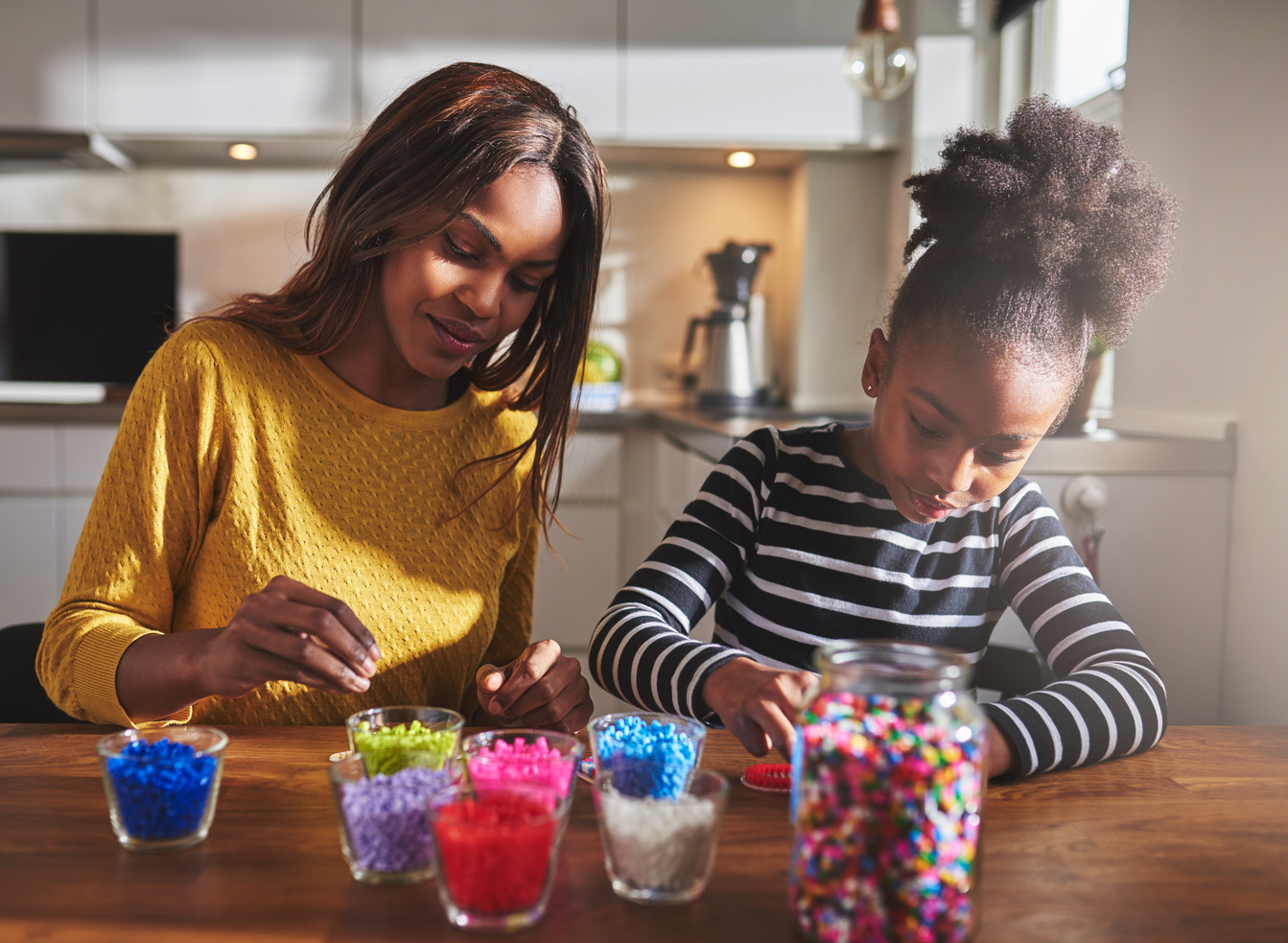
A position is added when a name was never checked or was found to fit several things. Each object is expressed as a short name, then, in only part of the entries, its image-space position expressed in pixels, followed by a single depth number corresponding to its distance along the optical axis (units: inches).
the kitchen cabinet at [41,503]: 113.4
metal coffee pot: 121.7
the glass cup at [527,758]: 26.4
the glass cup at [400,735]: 26.6
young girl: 34.0
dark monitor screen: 128.6
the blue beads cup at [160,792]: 24.7
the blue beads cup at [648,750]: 25.1
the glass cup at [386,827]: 23.2
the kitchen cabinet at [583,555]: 119.8
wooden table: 22.0
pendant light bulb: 89.5
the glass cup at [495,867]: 21.4
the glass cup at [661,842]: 22.6
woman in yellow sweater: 39.8
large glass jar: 20.1
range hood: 117.6
